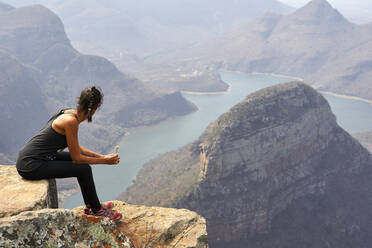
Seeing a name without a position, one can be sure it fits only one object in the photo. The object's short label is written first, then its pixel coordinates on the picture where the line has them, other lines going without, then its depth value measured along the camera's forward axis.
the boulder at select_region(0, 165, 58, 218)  6.41
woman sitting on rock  6.68
